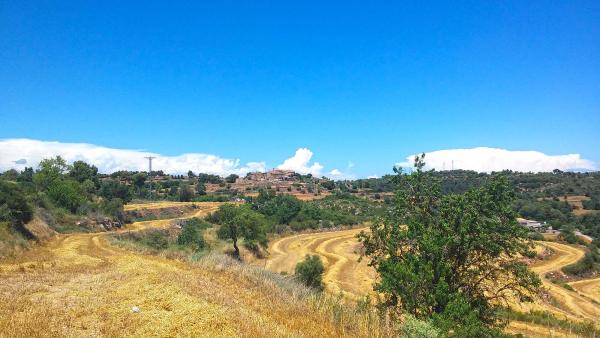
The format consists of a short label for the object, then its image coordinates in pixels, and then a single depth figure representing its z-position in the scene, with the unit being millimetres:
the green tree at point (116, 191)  78662
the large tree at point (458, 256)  15711
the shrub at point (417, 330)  11137
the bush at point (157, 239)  39450
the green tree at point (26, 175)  87969
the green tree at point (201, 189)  115062
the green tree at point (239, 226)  50625
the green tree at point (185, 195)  102375
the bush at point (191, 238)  43281
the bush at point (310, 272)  35719
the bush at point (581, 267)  54938
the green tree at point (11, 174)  88025
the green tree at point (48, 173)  62031
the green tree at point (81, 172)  86200
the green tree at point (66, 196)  51500
